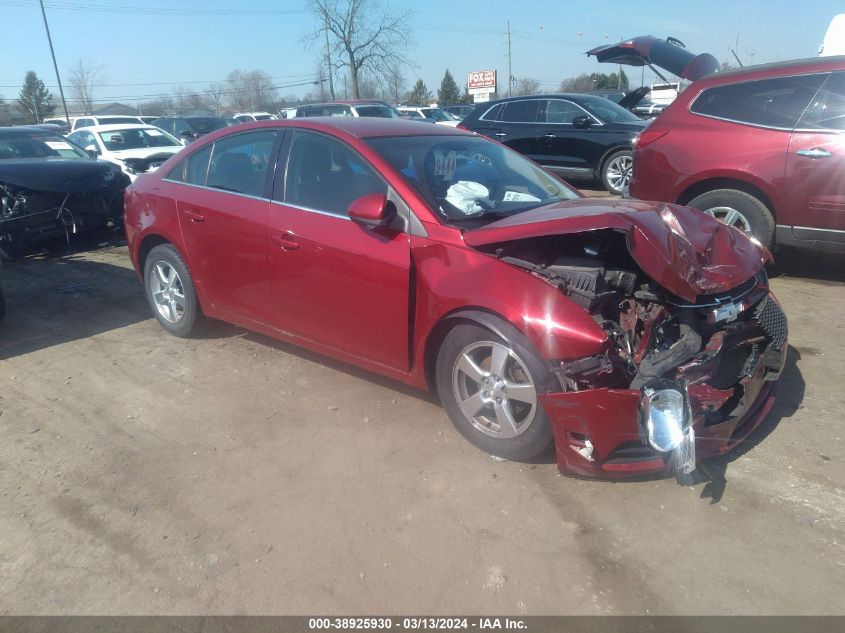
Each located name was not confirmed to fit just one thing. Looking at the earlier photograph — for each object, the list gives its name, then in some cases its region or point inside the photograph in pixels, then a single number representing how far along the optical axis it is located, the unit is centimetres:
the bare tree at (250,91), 7562
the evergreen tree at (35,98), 5331
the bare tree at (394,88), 4928
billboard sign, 5669
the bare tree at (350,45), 4506
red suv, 530
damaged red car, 288
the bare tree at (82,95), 6375
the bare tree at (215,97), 7425
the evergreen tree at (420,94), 7050
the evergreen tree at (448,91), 6838
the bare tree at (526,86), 7324
